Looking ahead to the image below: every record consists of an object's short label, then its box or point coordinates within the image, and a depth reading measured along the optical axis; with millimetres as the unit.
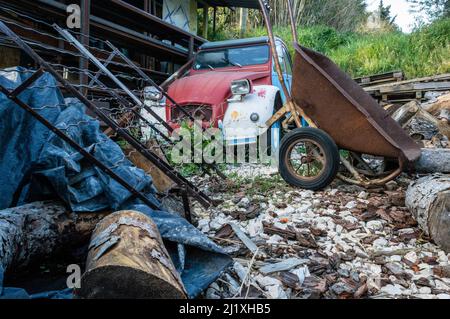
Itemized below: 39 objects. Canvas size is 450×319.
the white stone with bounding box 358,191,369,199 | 2734
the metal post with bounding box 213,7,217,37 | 11711
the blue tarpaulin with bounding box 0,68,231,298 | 1501
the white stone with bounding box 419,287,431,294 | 1525
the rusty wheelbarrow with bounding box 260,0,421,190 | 2613
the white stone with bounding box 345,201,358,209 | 2536
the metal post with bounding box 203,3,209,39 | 11484
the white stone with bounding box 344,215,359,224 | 2310
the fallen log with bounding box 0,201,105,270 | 1300
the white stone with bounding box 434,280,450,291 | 1549
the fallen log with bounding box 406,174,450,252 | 1843
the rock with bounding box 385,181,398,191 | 2925
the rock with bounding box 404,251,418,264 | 1806
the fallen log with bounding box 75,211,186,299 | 987
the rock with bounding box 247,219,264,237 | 2143
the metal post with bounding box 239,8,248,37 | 13171
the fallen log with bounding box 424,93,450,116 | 4484
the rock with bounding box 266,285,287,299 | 1443
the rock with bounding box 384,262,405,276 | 1675
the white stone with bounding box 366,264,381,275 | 1698
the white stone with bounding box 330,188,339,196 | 2822
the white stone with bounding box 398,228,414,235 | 2096
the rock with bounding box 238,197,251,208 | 2624
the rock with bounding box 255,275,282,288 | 1529
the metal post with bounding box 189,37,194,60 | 7024
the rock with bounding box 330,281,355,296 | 1459
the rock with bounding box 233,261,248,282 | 1583
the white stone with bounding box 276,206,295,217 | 2441
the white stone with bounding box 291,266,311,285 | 1588
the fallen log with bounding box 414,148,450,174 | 2586
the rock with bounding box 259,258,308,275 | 1638
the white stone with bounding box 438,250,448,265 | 1772
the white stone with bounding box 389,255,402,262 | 1819
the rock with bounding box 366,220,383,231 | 2209
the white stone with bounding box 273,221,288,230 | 2196
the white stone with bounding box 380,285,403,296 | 1508
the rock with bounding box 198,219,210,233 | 2188
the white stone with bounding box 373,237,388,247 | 2000
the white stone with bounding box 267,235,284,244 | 1995
